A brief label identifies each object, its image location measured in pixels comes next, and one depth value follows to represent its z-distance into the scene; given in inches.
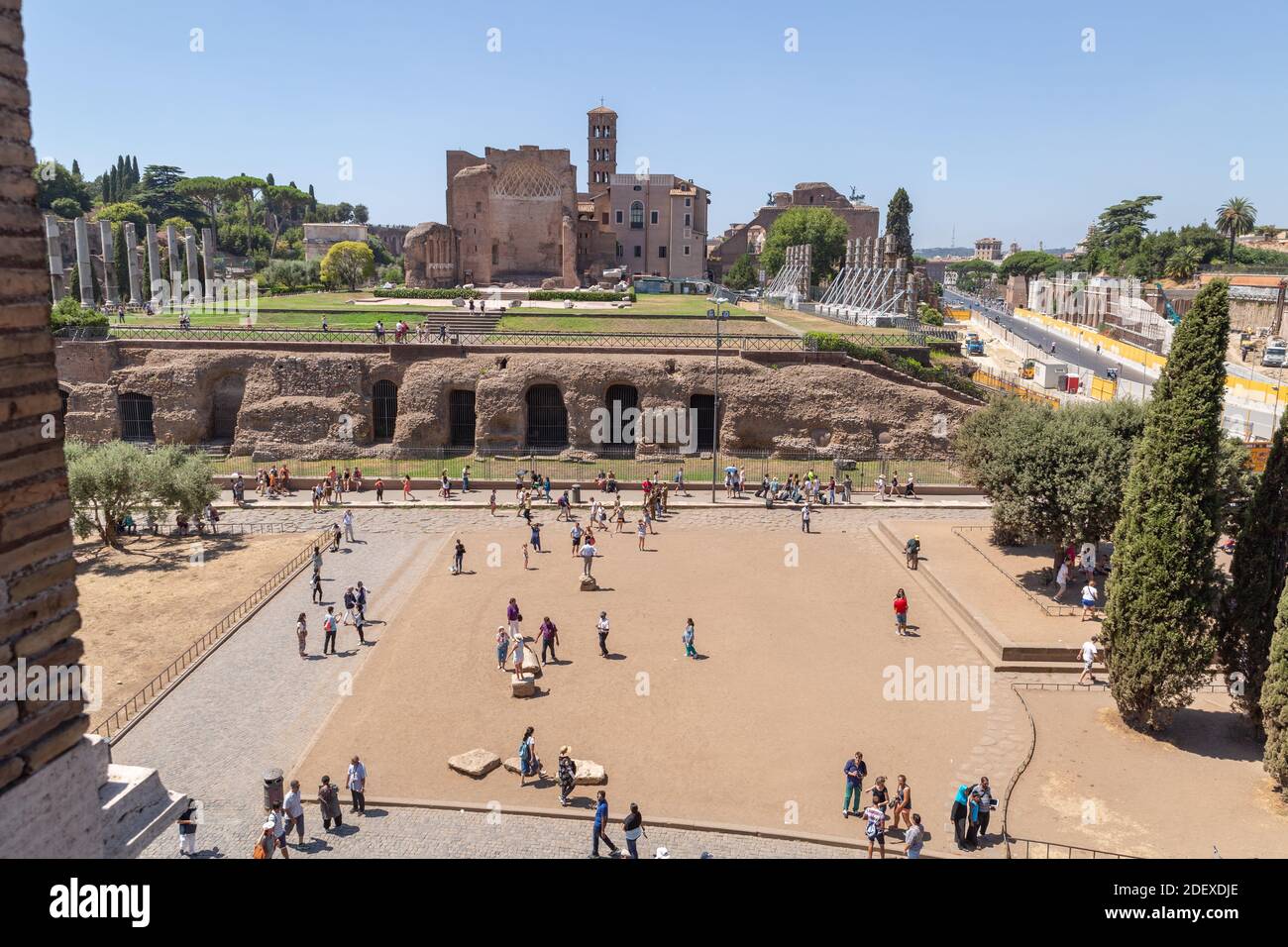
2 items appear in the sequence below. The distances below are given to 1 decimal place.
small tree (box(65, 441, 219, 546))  1029.2
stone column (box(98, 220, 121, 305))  2347.4
